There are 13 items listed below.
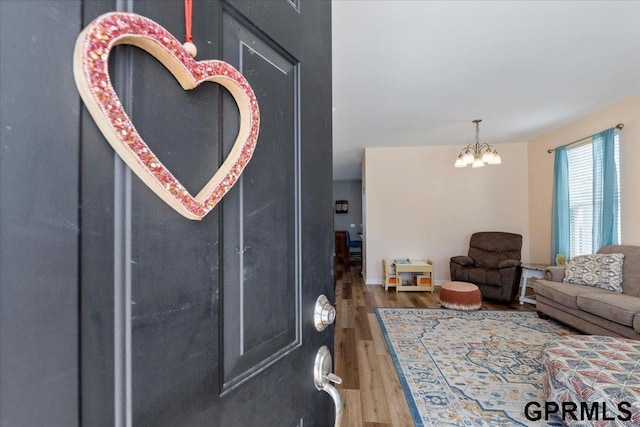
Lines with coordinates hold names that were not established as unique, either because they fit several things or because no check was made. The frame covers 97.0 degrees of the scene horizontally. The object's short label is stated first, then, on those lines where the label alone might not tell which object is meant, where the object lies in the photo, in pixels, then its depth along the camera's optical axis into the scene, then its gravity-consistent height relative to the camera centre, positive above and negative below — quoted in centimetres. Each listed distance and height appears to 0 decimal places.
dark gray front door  24 -3
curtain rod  318 +98
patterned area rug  181 -126
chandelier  368 +73
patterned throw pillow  291 -63
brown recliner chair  397 -78
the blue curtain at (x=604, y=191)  324 +27
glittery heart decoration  26 +12
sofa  238 -84
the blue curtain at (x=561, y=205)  398 +12
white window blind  367 +20
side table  396 -87
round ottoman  364 -110
